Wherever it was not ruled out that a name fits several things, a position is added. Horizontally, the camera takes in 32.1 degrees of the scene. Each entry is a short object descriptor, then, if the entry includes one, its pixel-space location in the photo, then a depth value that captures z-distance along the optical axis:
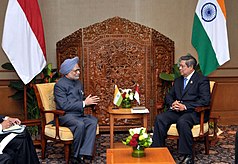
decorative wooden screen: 5.96
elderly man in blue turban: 4.50
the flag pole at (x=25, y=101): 5.82
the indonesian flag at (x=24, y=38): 5.46
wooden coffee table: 3.51
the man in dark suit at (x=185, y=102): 4.71
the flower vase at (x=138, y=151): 3.61
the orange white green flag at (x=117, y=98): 5.00
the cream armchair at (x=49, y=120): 4.55
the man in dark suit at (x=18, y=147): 3.75
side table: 4.81
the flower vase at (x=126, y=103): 5.11
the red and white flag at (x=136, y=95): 5.09
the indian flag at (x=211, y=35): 5.98
